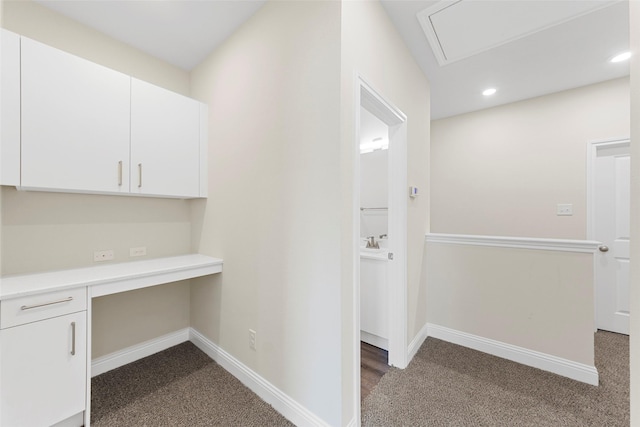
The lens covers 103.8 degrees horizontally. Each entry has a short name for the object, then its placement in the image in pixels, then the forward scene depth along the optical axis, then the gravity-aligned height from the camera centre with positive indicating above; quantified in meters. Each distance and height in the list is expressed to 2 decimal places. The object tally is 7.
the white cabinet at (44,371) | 1.23 -0.83
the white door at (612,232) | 2.60 -0.18
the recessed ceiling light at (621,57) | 2.19 +1.40
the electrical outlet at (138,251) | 2.08 -0.32
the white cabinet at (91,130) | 1.44 +0.58
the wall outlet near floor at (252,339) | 1.75 -0.88
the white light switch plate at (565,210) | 2.84 +0.05
